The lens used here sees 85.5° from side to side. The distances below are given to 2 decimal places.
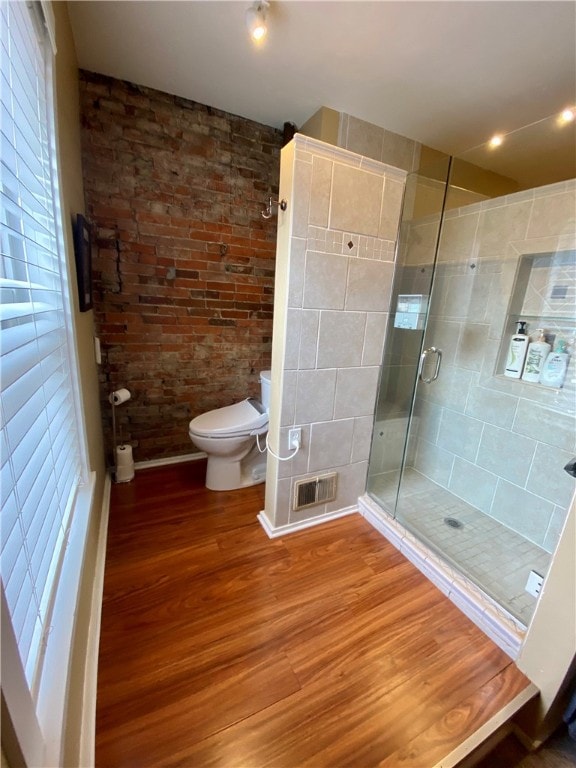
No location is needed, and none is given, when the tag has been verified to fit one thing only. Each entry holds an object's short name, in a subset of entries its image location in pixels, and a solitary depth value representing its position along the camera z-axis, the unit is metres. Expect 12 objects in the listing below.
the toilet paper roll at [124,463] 2.10
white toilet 1.94
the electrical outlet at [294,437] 1.61
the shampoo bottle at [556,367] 1.65
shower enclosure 1.65
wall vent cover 1.72
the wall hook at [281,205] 1.38
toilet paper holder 2.05
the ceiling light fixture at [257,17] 1.27
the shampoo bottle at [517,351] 1.80
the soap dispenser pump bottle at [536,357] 1.73
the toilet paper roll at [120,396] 2.04
